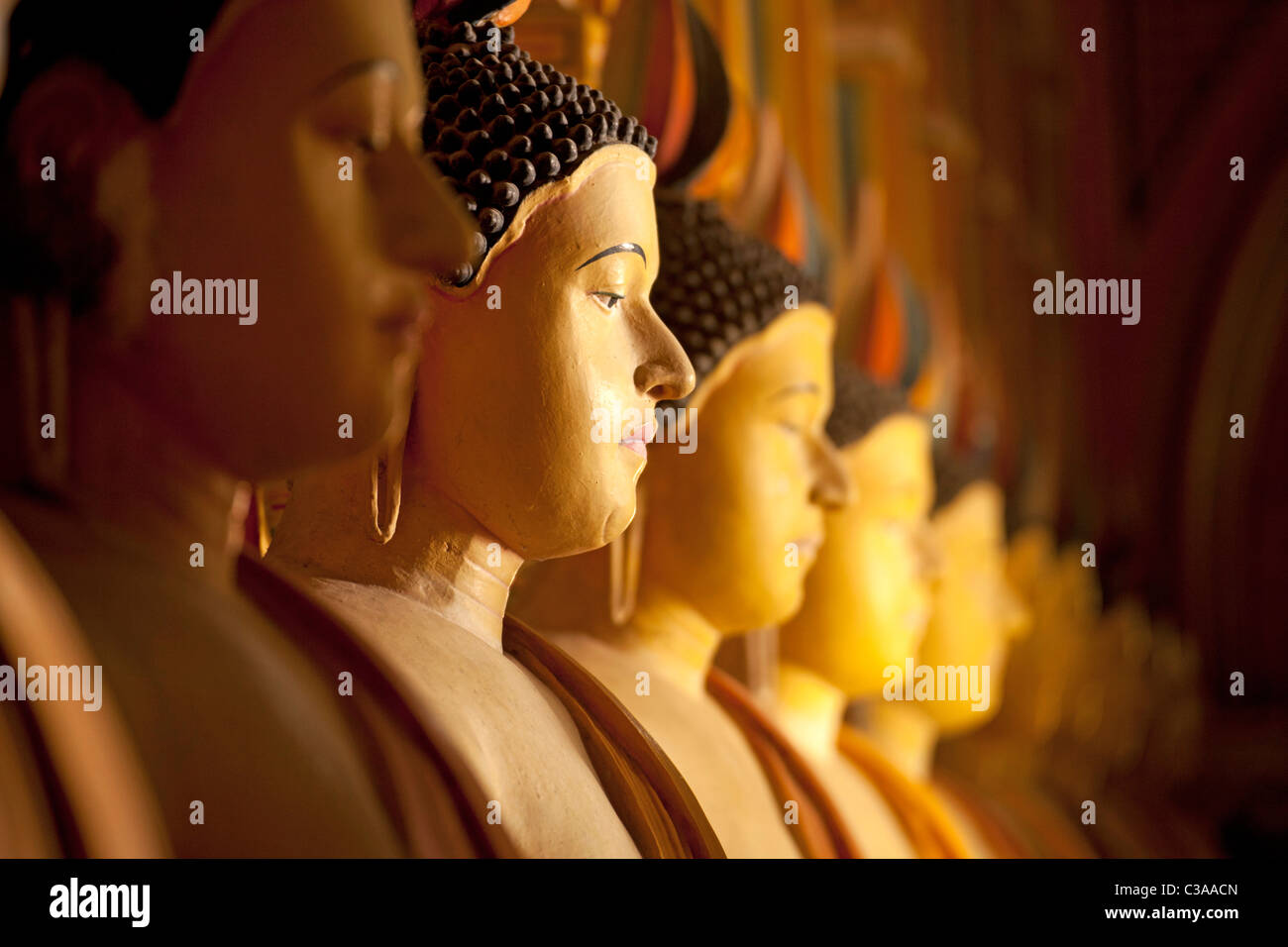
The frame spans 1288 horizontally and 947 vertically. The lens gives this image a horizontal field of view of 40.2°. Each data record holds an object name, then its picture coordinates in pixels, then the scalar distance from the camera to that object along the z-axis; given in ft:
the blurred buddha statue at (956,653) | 10.66
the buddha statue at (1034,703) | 13.12
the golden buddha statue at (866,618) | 8.20
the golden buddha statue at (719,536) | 6.59
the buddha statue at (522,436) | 4.95
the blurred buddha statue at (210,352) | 3.55
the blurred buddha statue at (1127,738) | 14.46
